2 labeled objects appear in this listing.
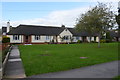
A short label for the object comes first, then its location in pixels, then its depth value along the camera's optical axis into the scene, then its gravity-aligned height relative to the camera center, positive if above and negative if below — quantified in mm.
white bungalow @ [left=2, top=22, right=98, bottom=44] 26104 +1615
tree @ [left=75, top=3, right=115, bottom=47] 15105 +3389
